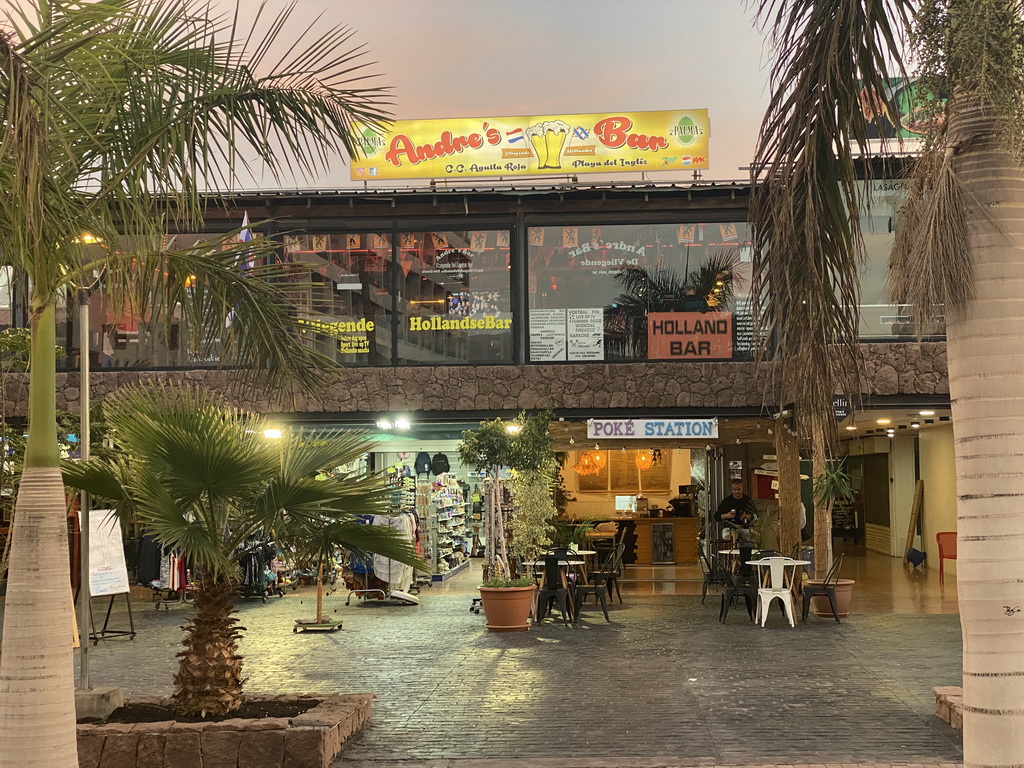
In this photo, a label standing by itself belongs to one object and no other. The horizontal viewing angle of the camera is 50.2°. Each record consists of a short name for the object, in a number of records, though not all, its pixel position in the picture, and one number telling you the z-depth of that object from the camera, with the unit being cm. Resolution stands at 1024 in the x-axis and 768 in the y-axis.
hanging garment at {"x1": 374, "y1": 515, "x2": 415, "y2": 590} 1395
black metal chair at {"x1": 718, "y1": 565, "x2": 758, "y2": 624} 1210
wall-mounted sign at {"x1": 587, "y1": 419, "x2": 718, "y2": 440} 1355
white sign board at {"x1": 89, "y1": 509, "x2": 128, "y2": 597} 1024
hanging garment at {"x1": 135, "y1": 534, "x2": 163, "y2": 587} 1370
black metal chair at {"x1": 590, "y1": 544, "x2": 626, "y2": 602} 1275
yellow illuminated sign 1580
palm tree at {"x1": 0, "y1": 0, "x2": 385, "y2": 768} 420
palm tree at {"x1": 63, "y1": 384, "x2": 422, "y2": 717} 589
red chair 1622
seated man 1585
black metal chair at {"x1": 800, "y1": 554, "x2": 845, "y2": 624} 1180
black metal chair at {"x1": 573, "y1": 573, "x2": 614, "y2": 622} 1220
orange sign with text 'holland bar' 1446
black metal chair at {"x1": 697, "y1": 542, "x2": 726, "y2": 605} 1369
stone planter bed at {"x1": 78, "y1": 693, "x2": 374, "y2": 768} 601
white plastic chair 1177
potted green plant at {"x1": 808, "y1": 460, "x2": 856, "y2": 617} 1240
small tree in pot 1184
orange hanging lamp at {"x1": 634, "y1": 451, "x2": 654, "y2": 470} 2302
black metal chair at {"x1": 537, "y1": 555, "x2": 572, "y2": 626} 1211
